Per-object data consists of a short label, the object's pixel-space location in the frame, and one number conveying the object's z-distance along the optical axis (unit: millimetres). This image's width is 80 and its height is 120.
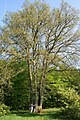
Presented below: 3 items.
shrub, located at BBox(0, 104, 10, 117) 10449
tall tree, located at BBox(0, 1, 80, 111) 12500
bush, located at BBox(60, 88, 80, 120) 9655
